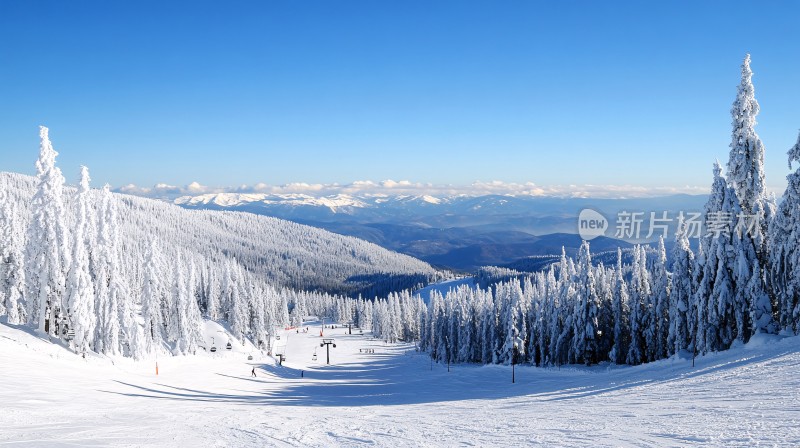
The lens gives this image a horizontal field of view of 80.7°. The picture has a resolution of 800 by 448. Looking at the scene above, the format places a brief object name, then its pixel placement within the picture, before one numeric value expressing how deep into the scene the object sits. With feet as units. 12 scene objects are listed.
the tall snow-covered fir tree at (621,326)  186.80
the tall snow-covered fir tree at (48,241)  121.90
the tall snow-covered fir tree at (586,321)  186.50
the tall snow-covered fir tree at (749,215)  109.40
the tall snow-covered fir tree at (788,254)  99.30
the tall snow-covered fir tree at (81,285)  120.57
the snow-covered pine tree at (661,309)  169.37
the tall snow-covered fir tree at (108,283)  131.64
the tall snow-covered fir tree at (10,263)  159.33
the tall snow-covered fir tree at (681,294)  140.67
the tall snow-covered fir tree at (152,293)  177.47
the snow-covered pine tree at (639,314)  178.70
